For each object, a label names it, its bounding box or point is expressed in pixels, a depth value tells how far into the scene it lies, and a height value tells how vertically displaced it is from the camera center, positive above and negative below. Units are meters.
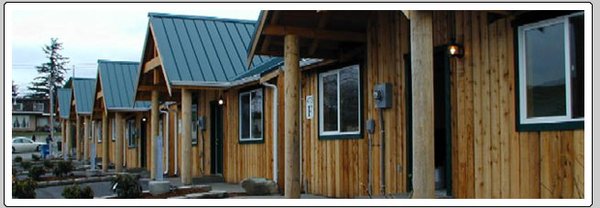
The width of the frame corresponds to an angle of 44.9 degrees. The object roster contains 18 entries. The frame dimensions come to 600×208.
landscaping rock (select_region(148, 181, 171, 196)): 13.56 -1.26
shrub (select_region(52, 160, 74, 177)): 20.56 -1.36
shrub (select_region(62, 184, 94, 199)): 11.41 -1.15
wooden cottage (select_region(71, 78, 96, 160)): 28.67 +0.84
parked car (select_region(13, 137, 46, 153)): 44.81 -1.46
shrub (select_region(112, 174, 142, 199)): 12.70 -1.19
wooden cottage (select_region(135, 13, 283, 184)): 14.70 +0.67
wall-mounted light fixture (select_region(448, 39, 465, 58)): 8.21 +0.76
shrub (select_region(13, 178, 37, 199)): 11.58 -1.12
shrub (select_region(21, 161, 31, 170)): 23.64 -1.45
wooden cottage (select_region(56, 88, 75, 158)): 34.00 +0.38
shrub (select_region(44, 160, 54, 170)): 23.73 -1.44
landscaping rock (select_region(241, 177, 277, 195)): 12.27 -1.15
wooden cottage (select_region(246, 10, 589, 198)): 6.89 +0.19
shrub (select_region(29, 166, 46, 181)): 18.98 -1.36
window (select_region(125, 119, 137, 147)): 26.38 -0.43
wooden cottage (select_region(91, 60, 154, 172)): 22.53 +0.30
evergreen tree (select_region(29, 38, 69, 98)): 53.28 +3.66
